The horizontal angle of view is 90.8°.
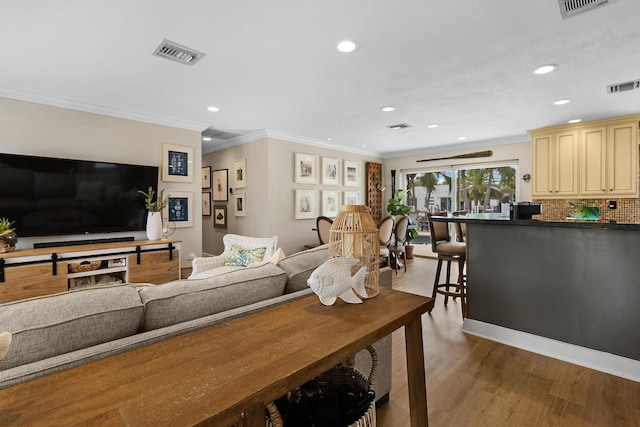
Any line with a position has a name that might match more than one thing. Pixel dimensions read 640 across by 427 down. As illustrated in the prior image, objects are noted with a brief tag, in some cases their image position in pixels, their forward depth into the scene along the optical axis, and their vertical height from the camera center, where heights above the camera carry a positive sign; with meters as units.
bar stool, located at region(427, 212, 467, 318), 3.33 -0.46
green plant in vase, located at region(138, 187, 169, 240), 3.92 -0.02
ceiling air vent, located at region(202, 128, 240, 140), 5.10 +1.33
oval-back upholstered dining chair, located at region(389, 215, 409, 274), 5.60 -0.46
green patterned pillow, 3.27 -0.47
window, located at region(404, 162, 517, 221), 6.08 +0.44
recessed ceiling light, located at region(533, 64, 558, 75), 2.75 +1.24
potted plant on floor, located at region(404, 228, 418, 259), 6.47 -0.62
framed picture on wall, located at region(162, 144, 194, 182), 4.29 +0.69
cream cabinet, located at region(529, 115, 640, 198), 4.28 +0.71
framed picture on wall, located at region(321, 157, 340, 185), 6.11 +0.78
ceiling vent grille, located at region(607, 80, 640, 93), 3.12 +1.23
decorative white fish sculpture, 1.27 -0.29
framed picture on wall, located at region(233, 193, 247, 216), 5.56 +0.12
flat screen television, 3.26 +0.21
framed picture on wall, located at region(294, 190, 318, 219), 5.61 +0.12
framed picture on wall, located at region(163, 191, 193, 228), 4.36 +0.04
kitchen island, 2.22 -0.63
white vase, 3.91 -0.17
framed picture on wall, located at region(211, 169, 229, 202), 5.97 +0.52
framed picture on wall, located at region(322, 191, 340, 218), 6.14 +0.15
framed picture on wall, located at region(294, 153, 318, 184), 5.58 +0.77
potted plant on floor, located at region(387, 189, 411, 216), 6.61 +0.06
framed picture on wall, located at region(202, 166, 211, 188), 6.43 +0.73
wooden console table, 0.64 -0.40
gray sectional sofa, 0.86 -0.35
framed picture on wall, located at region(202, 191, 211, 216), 6.38 +0.18
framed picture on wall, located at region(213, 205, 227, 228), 5.98 -0.08
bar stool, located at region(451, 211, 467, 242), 4.49 -0.34
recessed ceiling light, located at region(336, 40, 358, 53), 2.33 +1.24
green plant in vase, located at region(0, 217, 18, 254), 3.01 -0.23
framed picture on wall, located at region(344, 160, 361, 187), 6.60 +0.79
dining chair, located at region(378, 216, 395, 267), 5.32 -0.34
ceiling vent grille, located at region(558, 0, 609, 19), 1.88 +1.23
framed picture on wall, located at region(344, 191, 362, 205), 6.62 +0.29
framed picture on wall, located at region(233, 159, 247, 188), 5.55 +0.67
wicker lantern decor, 1.45 -0.15
